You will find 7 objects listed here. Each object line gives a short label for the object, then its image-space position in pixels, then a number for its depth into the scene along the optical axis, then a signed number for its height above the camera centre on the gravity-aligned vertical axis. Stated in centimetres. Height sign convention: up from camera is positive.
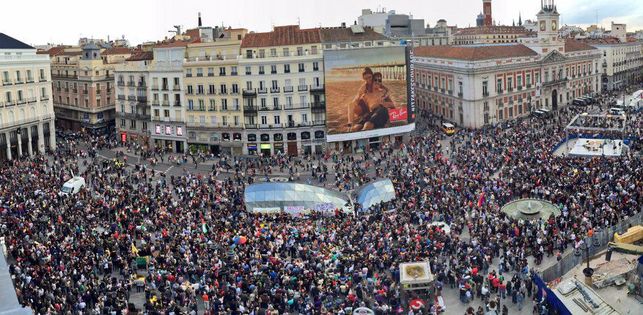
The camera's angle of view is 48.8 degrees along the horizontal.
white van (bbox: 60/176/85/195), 5428 -728
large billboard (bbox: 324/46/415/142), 7325 -130
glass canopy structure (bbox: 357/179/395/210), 4962 -825
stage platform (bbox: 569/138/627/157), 5991 -702
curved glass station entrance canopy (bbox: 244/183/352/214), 4897 -820
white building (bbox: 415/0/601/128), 8731 -81
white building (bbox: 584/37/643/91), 12938 +62
